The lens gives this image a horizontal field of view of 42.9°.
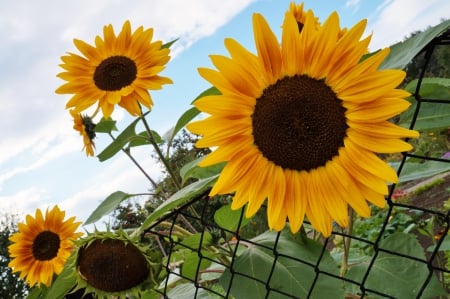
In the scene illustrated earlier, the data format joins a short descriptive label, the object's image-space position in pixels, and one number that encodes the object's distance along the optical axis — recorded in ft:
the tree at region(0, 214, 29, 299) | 19.69
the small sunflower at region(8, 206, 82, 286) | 3.98
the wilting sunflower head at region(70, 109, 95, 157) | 4.19
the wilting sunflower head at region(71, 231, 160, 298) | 2.00
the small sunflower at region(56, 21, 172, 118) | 2.90
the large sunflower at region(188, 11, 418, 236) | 1.40
